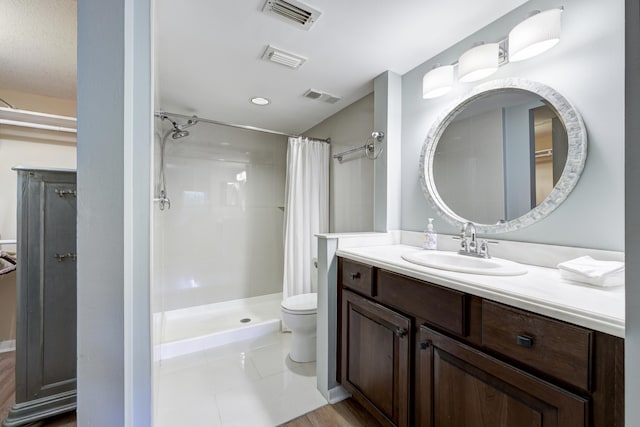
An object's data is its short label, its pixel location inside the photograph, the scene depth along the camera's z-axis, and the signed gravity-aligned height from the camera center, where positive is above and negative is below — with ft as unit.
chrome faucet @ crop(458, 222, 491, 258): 4.19 -0.54
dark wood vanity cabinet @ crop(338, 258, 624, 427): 2.00 -1.59
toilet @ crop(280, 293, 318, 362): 6.21 -2.91
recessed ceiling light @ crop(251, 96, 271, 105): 7.31 +3.35
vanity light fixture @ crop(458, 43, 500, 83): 4.06 +2.54
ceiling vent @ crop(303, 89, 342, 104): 6.93 +3.35
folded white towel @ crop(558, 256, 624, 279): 2.62 -0.59
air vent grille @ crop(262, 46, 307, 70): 5.16 +3.34
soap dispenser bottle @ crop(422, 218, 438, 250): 5.04 -0.51
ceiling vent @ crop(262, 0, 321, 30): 4.00 +3.35
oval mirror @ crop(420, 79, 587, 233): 3.60 +0.99
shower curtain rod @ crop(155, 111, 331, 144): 7.25 +2.67
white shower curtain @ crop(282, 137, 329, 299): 8.34 +0.08
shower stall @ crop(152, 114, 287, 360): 8.45 -0.61
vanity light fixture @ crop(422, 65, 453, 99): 4.82 +2.60
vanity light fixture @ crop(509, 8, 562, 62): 3.43 +2.56
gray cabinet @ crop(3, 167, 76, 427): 4.17 -1.46
